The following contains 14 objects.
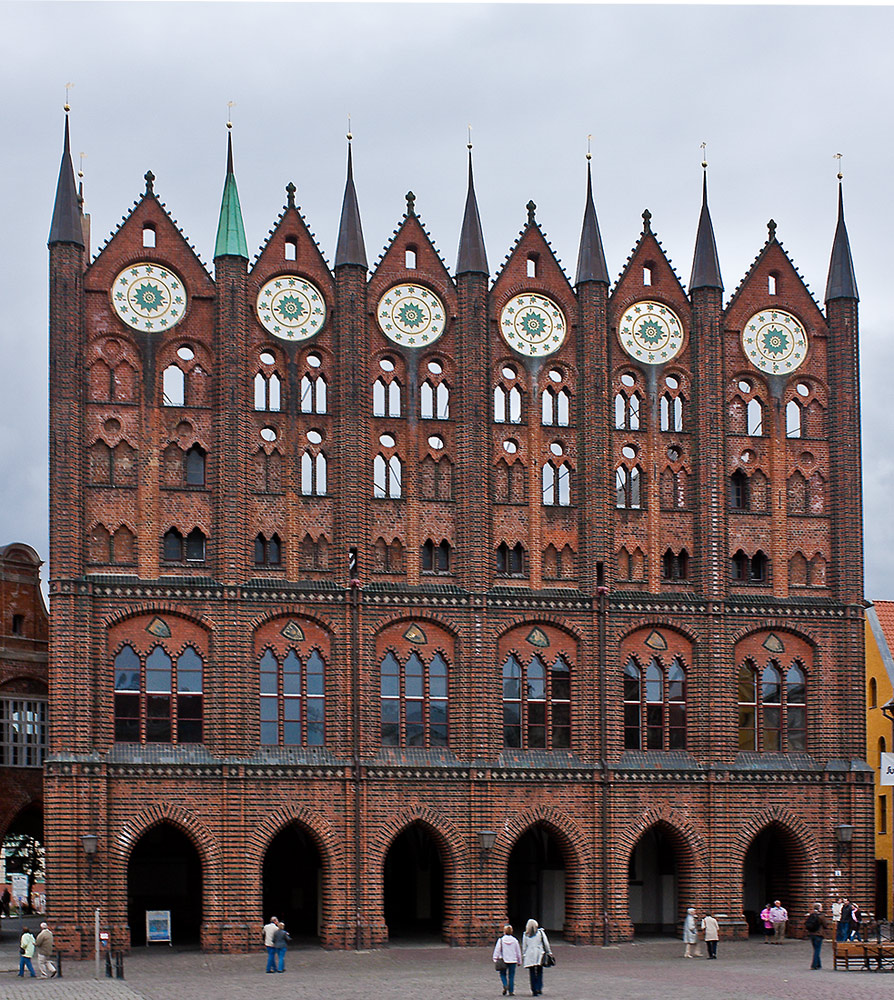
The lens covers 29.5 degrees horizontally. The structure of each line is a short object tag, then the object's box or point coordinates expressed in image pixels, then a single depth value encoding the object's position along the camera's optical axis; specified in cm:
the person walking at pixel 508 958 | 3922
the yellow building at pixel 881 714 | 6775
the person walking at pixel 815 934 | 4691
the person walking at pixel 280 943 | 4575
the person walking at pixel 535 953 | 3894
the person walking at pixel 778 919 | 5441
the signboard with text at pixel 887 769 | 5059
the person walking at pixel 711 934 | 5024
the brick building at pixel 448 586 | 5250
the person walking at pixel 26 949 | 4569
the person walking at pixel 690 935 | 5059
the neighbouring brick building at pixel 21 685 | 5994
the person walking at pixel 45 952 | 4562
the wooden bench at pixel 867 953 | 4559
